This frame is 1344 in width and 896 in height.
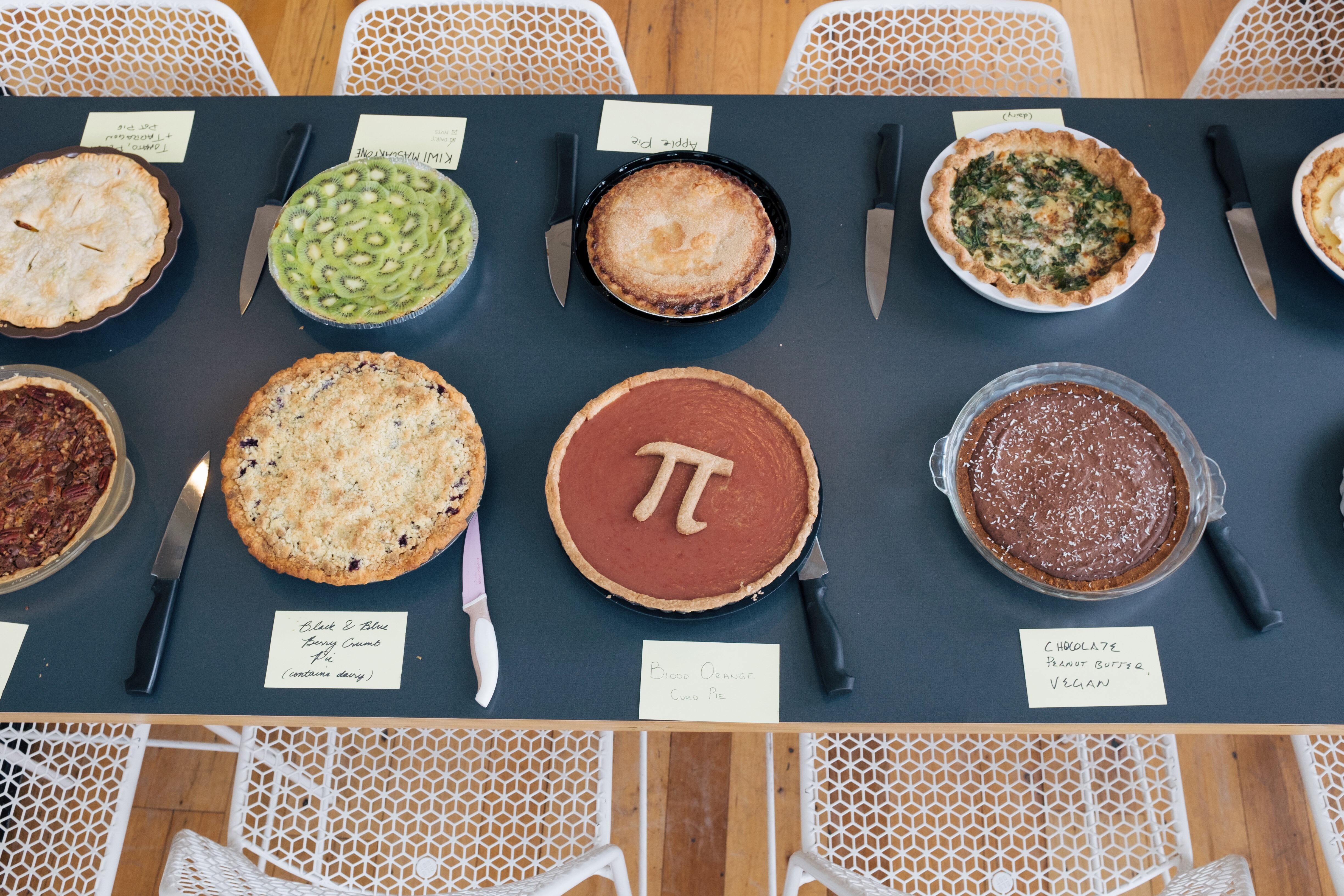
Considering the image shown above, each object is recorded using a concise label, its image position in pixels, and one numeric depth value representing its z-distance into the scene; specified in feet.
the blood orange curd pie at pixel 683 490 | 5.09
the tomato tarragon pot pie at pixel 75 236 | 5.66
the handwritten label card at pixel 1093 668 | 4.95
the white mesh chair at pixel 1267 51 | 7.10
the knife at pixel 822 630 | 4.89
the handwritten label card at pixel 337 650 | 5.08
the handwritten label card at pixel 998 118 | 6.53
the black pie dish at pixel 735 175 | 5.75
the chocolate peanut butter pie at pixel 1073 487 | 5.09
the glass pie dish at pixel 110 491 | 5.14
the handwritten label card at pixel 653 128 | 6.60
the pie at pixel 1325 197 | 5.77
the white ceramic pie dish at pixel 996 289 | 5.64
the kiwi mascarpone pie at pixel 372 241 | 5.80
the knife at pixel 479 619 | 4.94
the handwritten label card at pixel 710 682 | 4.96
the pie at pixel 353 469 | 5.12
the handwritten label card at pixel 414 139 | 6.59
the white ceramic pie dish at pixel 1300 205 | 5.66
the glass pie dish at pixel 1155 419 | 5.01
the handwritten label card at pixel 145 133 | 6.65
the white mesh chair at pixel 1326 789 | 5.52
